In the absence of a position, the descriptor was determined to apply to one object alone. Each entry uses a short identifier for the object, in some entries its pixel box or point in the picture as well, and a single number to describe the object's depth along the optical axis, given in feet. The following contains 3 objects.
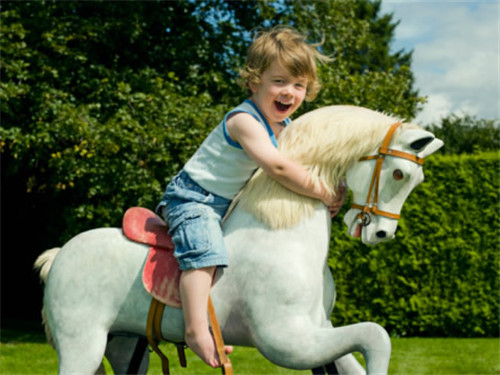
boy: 8.94
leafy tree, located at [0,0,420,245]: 27.20
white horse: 8.68
